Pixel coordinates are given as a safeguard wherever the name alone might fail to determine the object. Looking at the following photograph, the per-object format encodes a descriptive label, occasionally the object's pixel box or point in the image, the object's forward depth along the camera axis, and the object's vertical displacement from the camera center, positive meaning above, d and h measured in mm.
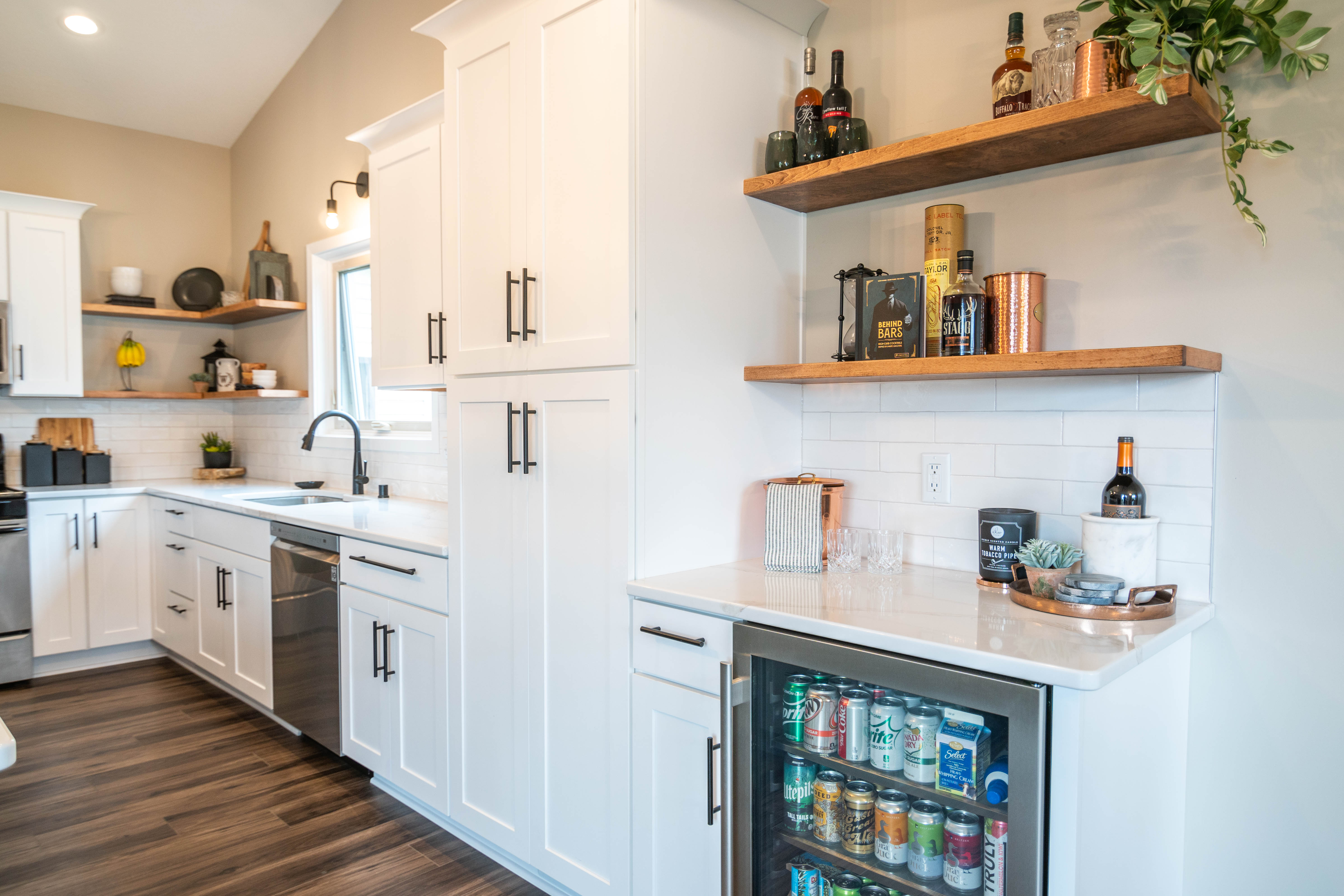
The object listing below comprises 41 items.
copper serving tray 1492 -352
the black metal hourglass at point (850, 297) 2006 +317
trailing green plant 1421 +674
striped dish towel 1965 -266
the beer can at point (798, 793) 1613 -743
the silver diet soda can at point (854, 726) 1515 -574
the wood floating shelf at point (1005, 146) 1512 +575
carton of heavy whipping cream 1339 -562
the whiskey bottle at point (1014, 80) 1699 +711
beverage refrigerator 1242 -648
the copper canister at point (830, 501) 2043 -207
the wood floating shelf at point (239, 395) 4383 +120
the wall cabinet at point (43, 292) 4238 +653
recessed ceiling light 4105 +1979
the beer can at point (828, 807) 1559 -747
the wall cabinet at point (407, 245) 2768 +608
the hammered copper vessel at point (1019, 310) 1752 +234
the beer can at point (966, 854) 1357 -726
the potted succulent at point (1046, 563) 1608 -290
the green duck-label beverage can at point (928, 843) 1411 -736
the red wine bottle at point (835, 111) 2033 +768
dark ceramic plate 5047 +780
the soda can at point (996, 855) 1299 -698
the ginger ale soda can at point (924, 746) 1405 -565
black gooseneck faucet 3930 -283
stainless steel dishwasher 2869 -786
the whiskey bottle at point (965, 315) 1764 +225
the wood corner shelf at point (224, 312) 4398 +595
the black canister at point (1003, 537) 1771 -257
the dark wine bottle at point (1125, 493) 1611 -146
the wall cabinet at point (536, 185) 1899 +594
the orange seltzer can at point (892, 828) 1452 -733
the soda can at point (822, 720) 1566 -582
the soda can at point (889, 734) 1460 -568
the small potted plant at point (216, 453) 5074 -228
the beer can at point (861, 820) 1510 -744
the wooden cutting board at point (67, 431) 4598 -89
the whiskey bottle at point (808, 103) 2043 +801
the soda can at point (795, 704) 1609 -565
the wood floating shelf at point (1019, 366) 1442 +106
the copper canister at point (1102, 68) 1570 +678
